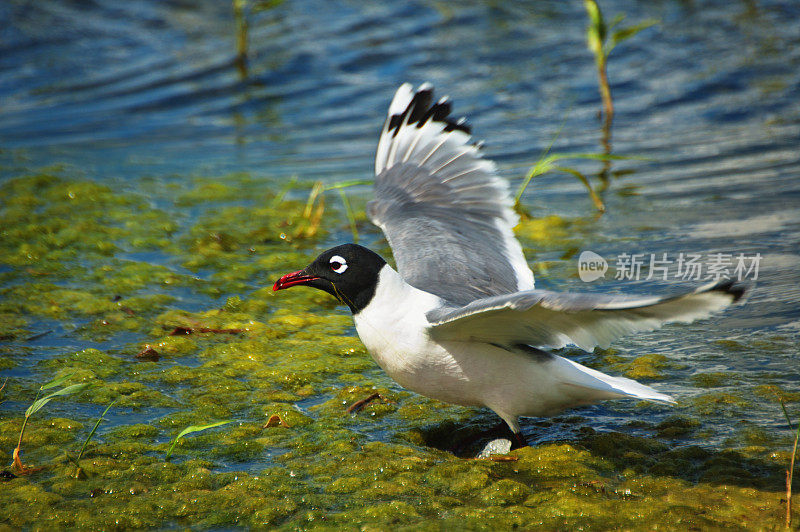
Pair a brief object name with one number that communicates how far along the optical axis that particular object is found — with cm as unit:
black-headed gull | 585
